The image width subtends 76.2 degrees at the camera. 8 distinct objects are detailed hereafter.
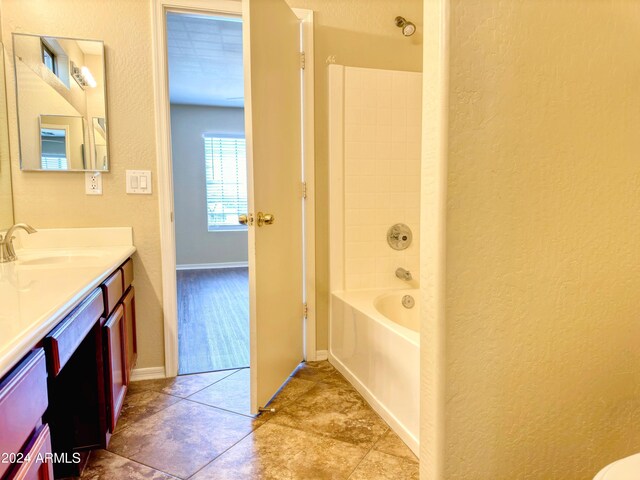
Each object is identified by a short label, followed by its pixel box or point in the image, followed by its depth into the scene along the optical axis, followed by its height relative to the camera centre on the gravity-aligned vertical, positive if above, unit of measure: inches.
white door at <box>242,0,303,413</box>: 69.8 +2.5
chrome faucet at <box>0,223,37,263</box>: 63.2 -6.8
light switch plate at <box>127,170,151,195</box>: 85.9 +4.1
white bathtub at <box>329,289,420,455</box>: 66.1 -29.0
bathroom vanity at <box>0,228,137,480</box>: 28.8 -14.1
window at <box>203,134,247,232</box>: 243.4 +12.6
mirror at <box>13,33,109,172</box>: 78.4 +19.4
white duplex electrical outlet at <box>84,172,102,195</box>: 84.0 +3.8
